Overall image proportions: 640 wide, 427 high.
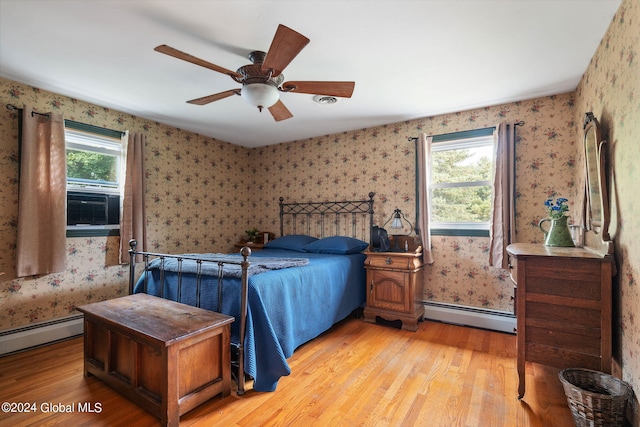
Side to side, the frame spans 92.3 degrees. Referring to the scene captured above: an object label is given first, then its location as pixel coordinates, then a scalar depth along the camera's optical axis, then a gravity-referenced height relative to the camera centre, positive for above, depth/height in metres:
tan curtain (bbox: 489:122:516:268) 3.00 +0.16
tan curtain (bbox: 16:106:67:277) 2.62 +0.14
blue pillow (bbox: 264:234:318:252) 3.98 -0.38
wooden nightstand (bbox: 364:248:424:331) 3.16 -0.78
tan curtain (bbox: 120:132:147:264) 3.28 +0.16
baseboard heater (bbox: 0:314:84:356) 2.59 -1.08
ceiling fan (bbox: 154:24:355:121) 1.67 +0.89
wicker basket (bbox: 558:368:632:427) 1.52 -0.96
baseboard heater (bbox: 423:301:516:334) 3.08 -1.08
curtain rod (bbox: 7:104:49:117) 2.62 +0.90
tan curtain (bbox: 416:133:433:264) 3.42 +0.23
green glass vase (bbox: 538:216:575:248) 2.24 -0.14
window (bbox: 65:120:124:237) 3.02 +0.35
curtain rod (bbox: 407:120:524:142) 3.05 +0.91
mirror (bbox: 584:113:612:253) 1.87 +0.21
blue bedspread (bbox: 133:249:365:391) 2.04 -0.71
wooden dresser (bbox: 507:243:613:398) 1.74 -0.55
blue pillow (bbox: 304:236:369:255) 3.59 -0.38
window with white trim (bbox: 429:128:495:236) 3.29 +0.36
